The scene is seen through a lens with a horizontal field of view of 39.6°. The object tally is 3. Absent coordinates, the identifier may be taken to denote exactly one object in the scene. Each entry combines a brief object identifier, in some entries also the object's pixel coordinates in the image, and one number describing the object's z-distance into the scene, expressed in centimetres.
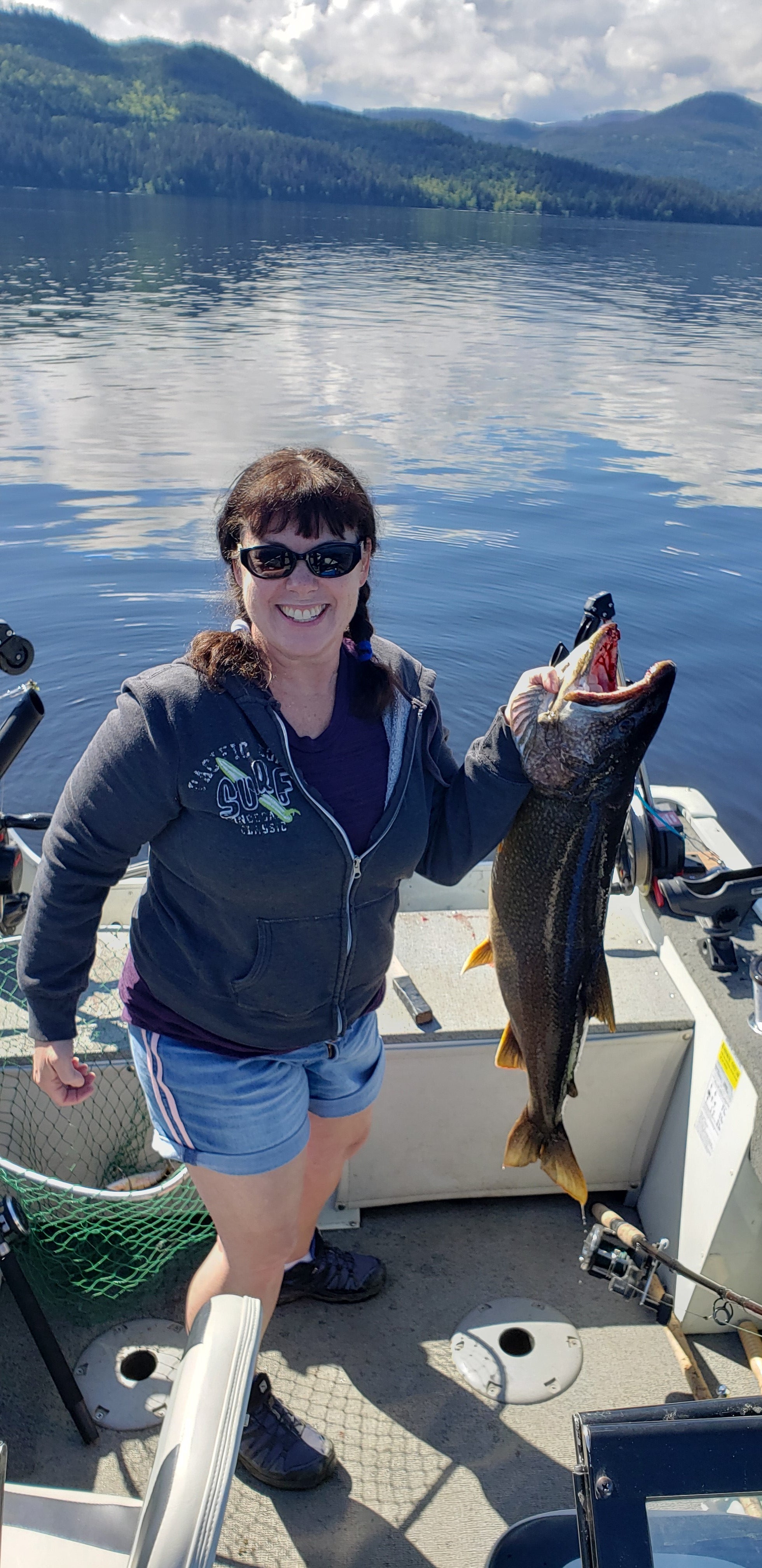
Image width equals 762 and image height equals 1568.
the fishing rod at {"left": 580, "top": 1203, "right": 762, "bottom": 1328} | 311
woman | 222
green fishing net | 319
